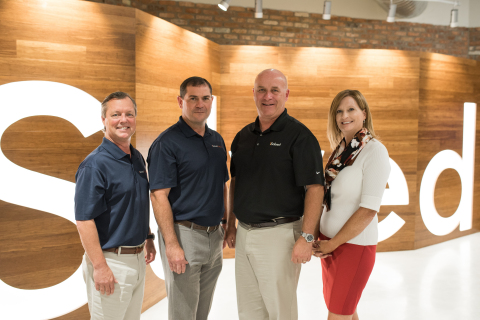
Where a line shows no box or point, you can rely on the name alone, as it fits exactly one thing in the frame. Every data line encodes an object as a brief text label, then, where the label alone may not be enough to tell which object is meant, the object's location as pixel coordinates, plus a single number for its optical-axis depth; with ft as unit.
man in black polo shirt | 7.14
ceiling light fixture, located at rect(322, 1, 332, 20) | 17.19
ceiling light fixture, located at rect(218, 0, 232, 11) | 14.89
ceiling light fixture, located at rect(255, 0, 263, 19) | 17.04
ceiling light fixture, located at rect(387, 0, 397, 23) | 17.74
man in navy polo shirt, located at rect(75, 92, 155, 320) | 6.11
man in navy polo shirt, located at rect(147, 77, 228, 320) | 7.14
